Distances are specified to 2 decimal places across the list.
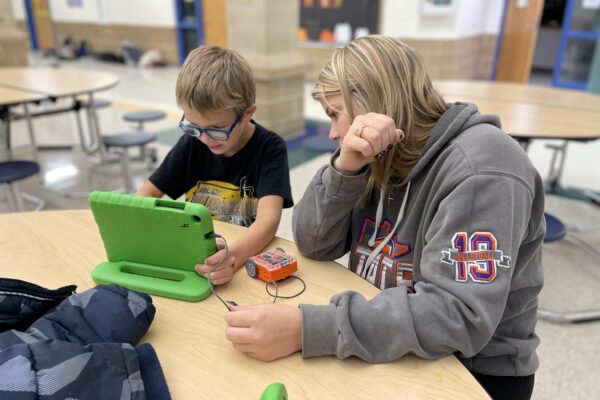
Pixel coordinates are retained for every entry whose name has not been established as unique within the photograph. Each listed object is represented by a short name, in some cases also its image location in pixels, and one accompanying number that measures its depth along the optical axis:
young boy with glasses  1.27
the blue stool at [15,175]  2.63
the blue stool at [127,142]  3.27
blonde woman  0.77
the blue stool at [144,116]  3.94
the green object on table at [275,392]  0.63
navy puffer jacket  0.61
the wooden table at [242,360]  0.72
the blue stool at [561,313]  2.09
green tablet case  0.89
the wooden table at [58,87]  3.31
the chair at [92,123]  4.03
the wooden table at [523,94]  2.97
